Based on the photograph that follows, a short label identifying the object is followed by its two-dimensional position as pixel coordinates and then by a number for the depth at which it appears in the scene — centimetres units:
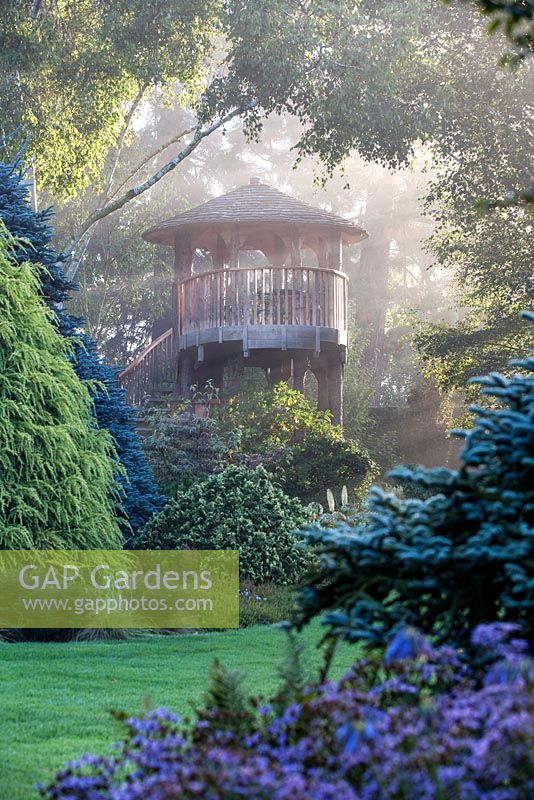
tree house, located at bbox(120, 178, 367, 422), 2345
